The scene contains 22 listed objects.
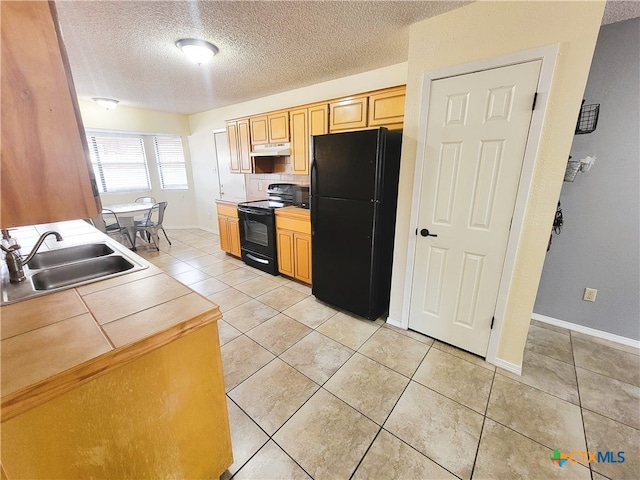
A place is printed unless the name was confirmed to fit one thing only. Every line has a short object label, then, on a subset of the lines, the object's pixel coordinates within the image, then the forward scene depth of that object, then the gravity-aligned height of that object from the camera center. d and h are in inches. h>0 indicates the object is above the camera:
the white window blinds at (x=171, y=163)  225.0 +7.9
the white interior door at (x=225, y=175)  196.4 -1.8
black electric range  139.6 -28.9
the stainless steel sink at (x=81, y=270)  61.6 -23.7
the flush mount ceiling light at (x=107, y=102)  152.8 +39.8
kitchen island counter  29.6 -26.5
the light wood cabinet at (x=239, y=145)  158.4 +16.7
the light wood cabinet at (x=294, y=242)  124.2 -32.8
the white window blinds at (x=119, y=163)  197.5 +7.1
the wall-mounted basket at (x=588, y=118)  79.6 +16.2
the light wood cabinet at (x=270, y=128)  135.9 +23.3
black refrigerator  88.4 -14.7
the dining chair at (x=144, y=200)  211.8 -21.5
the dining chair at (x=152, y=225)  179.3 -35.4
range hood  137.2 +12.0
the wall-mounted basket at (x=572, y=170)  82.1 +1.1
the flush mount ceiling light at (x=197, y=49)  85.4 +39.5
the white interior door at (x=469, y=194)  66.4 -5.7
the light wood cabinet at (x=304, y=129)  119.6 +19.9
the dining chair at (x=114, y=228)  163.2 -34.8
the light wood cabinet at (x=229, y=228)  161.9 -33.9
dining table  167.0 -25.3
